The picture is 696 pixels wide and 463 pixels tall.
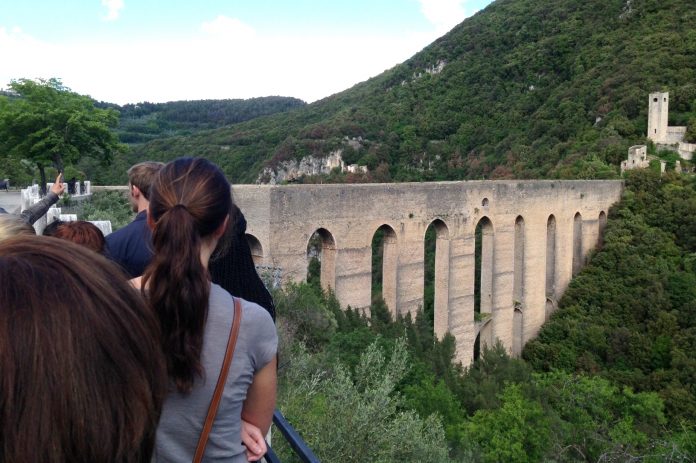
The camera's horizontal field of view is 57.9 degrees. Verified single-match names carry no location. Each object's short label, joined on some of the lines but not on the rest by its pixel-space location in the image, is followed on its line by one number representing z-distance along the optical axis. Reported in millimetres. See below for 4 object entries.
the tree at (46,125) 14977
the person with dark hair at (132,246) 2661
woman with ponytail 1604
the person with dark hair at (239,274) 2455
